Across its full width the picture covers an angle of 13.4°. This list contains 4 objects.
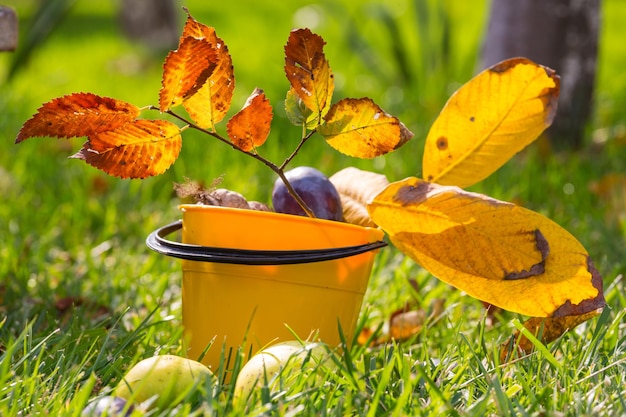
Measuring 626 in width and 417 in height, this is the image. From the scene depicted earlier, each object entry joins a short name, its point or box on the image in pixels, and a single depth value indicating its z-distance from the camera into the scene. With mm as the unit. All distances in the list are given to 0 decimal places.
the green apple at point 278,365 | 1272
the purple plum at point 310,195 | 1346
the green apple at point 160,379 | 1262
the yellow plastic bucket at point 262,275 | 1321
